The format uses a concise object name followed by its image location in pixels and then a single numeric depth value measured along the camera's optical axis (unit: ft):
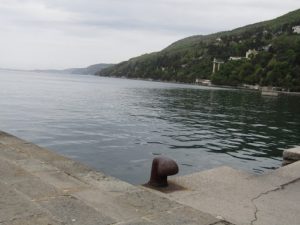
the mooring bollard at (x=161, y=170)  18.51
